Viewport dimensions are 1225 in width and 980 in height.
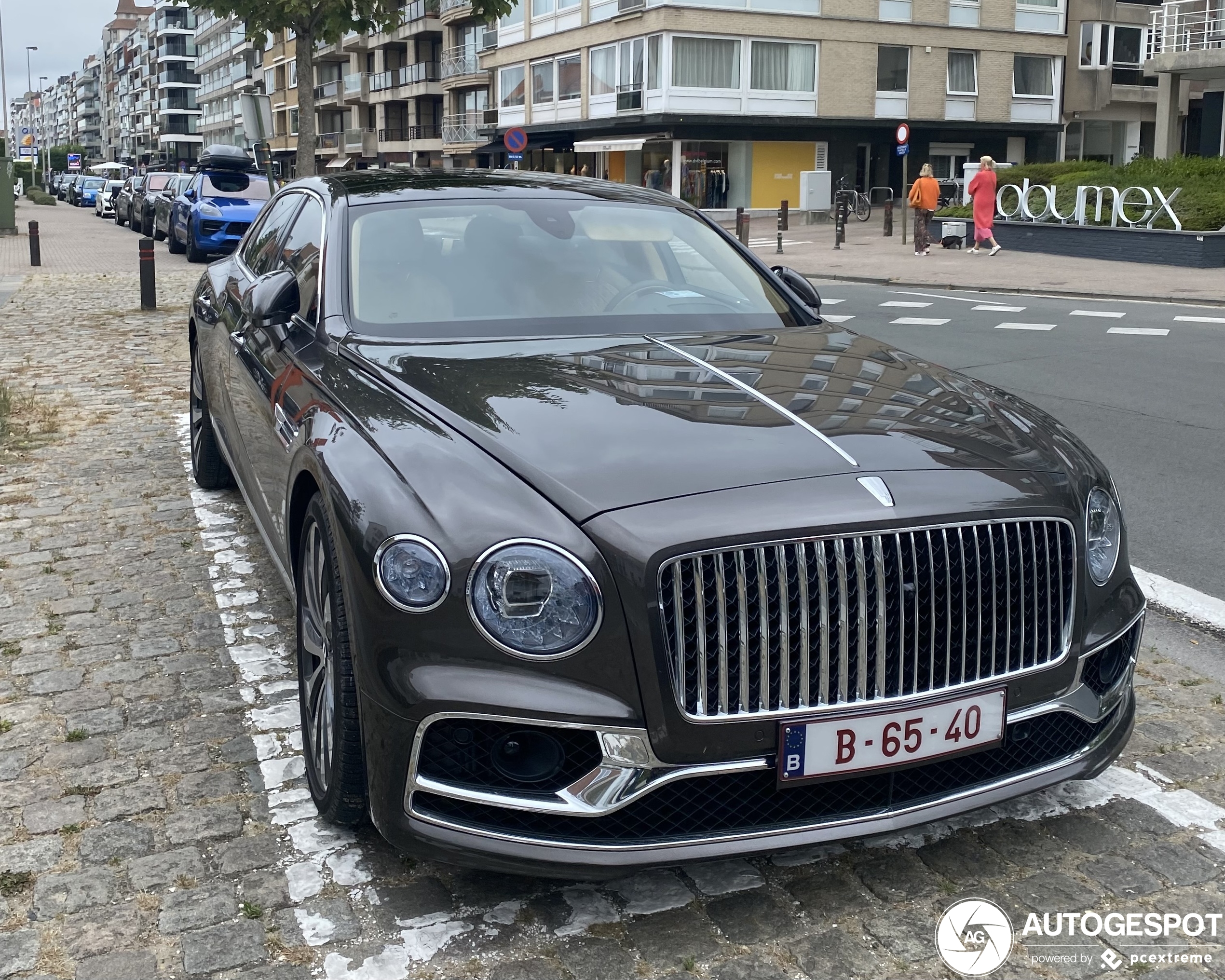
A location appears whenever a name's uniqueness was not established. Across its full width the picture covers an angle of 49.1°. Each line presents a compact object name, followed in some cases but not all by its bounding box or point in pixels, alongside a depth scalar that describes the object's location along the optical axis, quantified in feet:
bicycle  142.00
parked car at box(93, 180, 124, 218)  177.47
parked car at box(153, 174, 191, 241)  97.04
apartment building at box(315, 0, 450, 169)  228.22
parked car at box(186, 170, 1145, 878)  8.67
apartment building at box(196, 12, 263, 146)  338.54
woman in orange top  88.38
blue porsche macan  82.23
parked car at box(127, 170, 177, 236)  118.52
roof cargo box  88.17
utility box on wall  144.77
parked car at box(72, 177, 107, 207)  231.30
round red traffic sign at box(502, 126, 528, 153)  91.56
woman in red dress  82.99
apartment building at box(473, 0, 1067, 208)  151.74
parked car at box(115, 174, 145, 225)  141.49
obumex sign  78.69
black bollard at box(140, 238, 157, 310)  55.77
